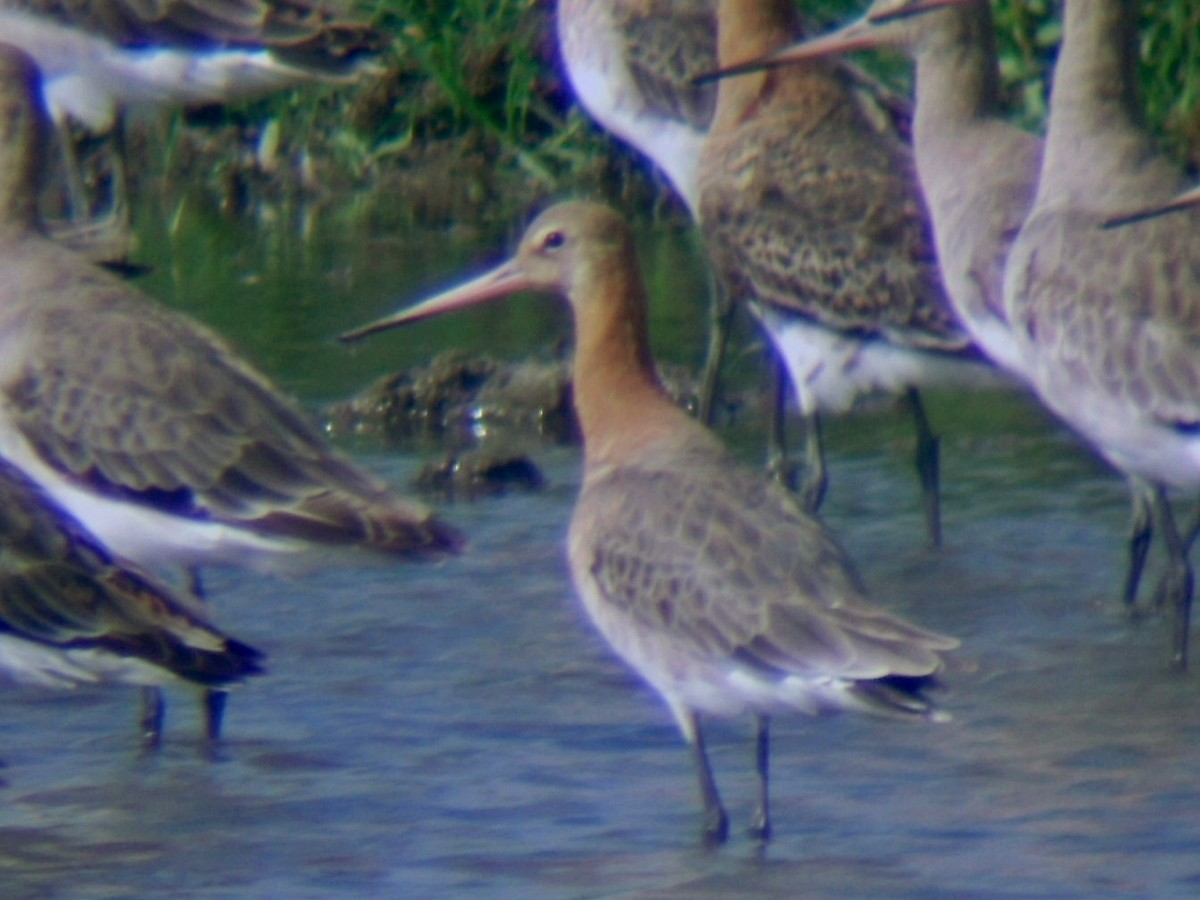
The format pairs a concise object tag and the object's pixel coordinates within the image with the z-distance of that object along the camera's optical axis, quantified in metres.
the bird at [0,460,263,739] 12.04
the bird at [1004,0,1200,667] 14.59
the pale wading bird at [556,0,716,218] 21.02
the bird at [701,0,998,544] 17.08
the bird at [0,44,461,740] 13.69
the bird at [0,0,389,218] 23.58
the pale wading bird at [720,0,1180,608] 15.86
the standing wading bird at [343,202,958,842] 11.04
